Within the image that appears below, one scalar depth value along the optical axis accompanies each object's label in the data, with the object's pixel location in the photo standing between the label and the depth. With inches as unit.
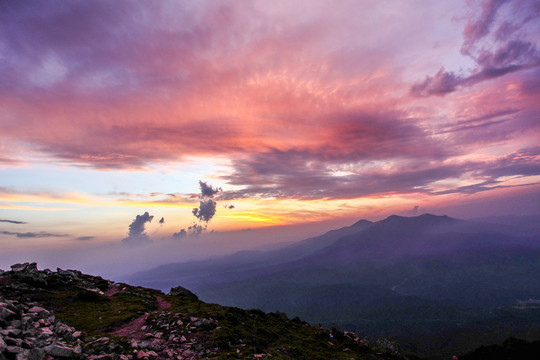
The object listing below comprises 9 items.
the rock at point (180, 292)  1988.7
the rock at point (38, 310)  908.5
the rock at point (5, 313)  711.5
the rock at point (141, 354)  694.1
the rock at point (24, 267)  1439.5
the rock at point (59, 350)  580.6
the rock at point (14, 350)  513.8
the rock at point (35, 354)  521.0
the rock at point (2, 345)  497.2
